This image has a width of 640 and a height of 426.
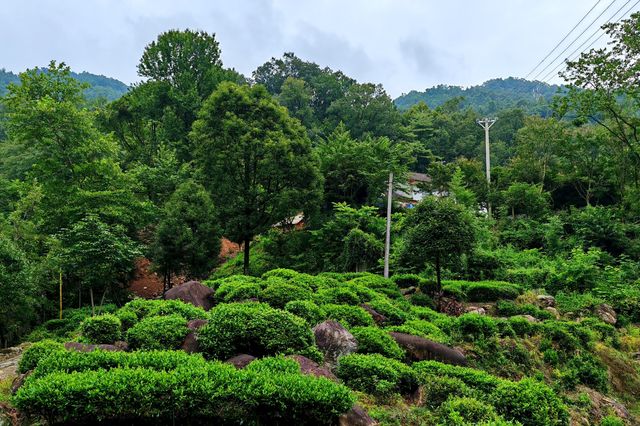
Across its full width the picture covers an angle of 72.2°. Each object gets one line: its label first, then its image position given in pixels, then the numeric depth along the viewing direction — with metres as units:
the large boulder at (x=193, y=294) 11.34
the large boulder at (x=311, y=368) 6.90
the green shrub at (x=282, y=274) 13.02
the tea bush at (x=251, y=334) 7.54
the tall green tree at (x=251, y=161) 19.84
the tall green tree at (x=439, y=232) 14.32
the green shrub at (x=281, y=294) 10.54
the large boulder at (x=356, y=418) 5.94
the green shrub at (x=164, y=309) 9.41
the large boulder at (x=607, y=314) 14.80
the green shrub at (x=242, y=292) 10.93
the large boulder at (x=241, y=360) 7.07
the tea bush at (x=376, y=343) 8.68
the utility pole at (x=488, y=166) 28.76
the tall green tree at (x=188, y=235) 19.20
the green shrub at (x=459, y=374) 7.62
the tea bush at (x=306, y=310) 9.43
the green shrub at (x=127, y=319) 9.32
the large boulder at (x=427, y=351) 9.18
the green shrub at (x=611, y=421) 8.68
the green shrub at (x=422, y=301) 14.54
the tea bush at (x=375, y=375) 7.40
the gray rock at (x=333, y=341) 8.40
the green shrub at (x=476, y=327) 11.06
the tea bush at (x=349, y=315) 10.09
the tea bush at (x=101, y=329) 8.47
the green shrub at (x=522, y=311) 14.06
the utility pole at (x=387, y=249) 17.95
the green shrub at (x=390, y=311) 11.32
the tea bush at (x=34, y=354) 7.05
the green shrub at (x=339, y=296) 11.43
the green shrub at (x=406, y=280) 17.17
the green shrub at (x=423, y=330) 10.11
